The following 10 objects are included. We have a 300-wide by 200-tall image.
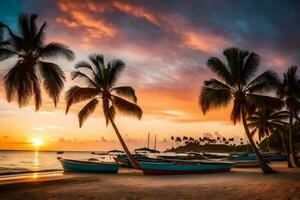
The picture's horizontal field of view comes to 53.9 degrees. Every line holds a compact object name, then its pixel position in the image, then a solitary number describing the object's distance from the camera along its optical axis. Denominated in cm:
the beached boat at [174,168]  2553
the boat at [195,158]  5466
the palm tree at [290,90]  2998
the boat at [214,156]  6571
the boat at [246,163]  3793
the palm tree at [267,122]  4588
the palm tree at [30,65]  2111
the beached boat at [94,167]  2938
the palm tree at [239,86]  2628
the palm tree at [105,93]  2728
